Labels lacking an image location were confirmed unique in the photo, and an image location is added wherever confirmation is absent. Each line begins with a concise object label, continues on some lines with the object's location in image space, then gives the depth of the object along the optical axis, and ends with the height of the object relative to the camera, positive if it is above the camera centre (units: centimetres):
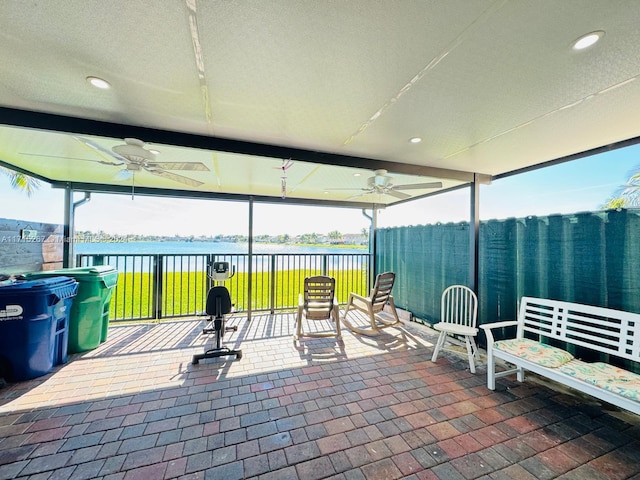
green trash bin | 319 -82
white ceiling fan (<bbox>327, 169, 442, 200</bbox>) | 346 +86
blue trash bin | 246 -84
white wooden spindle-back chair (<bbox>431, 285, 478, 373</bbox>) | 294 -98
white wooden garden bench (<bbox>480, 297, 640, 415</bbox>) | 190 -98
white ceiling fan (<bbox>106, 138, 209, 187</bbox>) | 239 +84
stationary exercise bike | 304 -82
